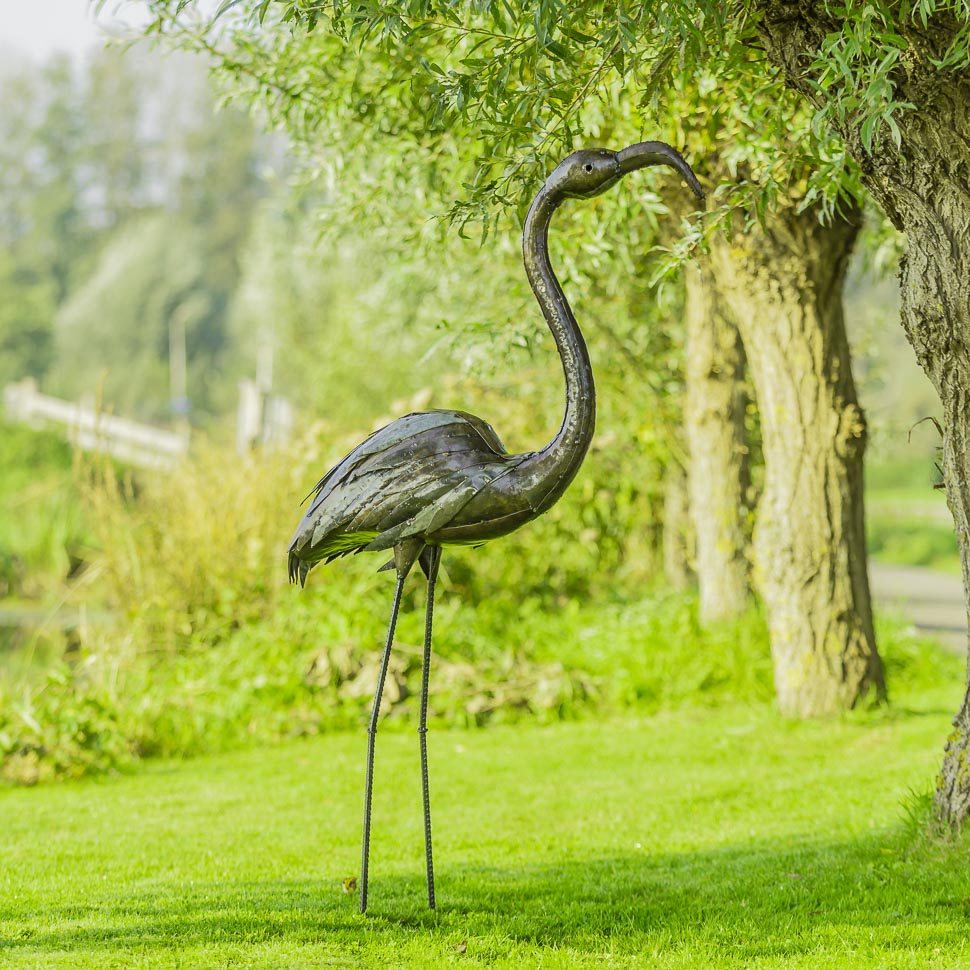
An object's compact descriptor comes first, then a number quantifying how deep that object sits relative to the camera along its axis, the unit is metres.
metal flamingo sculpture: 8.00
